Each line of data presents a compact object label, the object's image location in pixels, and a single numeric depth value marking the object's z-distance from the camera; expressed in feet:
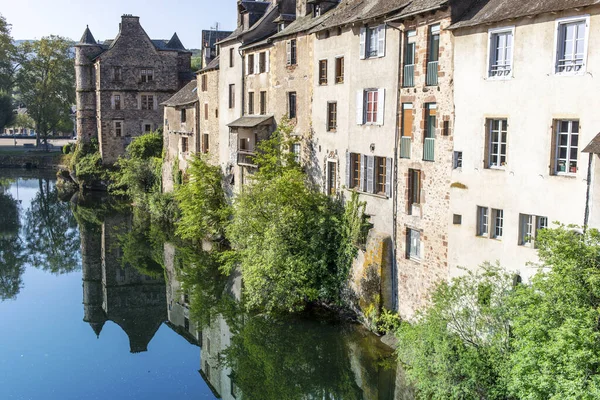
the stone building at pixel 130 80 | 209.36
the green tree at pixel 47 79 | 252.01
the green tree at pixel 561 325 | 46.32
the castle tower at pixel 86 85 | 217.77
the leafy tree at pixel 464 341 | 56.34
